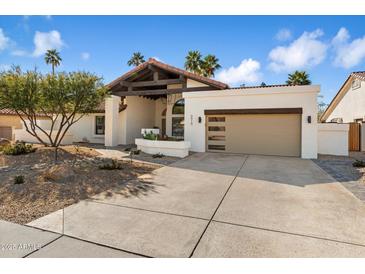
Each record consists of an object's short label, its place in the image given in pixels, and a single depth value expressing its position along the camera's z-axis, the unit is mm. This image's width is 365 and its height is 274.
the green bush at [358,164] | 9180
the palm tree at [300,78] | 25766
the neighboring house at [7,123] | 20953
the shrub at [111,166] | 8205
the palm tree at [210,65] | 29875
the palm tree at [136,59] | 39125
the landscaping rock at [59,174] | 6629
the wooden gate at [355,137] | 15305
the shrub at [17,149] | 10829
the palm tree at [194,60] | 30031
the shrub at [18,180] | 6300
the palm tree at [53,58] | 41031
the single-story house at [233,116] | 11789
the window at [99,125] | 18625
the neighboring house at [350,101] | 17109
